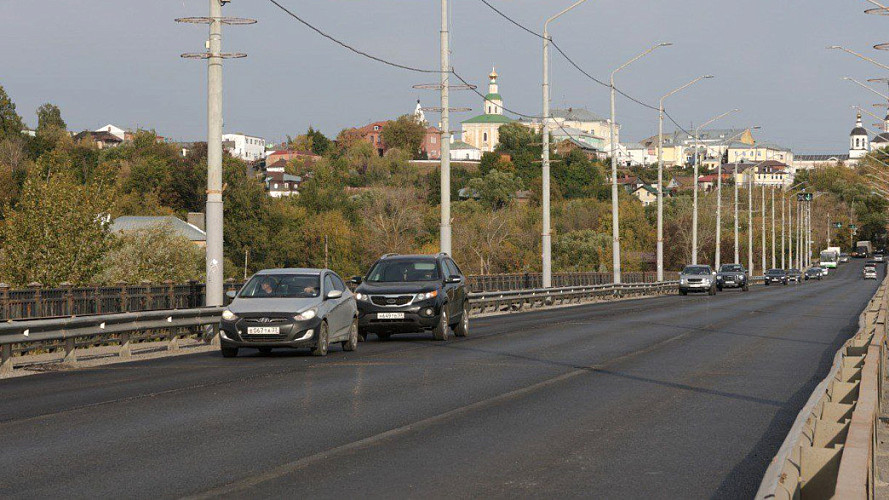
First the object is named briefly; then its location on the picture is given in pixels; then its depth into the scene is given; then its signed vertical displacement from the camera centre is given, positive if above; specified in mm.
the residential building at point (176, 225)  99625 +3375
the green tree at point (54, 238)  46750 +1094
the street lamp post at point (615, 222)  56938 +1984
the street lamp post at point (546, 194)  47906 +2775
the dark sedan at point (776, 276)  107312 -1094
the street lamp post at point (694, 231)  79625 +2140
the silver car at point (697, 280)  64875 -858
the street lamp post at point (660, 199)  70188 +3805
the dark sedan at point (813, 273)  135750 -1127
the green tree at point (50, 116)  157500 +19295
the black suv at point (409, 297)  25469 -660
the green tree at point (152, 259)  54722 +369
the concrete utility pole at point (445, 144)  39469 +3963
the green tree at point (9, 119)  129500 +15544
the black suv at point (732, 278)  77875 -909
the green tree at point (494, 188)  167000 +10386
